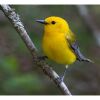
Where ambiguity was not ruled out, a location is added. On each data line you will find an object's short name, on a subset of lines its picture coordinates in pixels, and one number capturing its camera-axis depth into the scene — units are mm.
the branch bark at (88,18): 6184
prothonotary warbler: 4488
